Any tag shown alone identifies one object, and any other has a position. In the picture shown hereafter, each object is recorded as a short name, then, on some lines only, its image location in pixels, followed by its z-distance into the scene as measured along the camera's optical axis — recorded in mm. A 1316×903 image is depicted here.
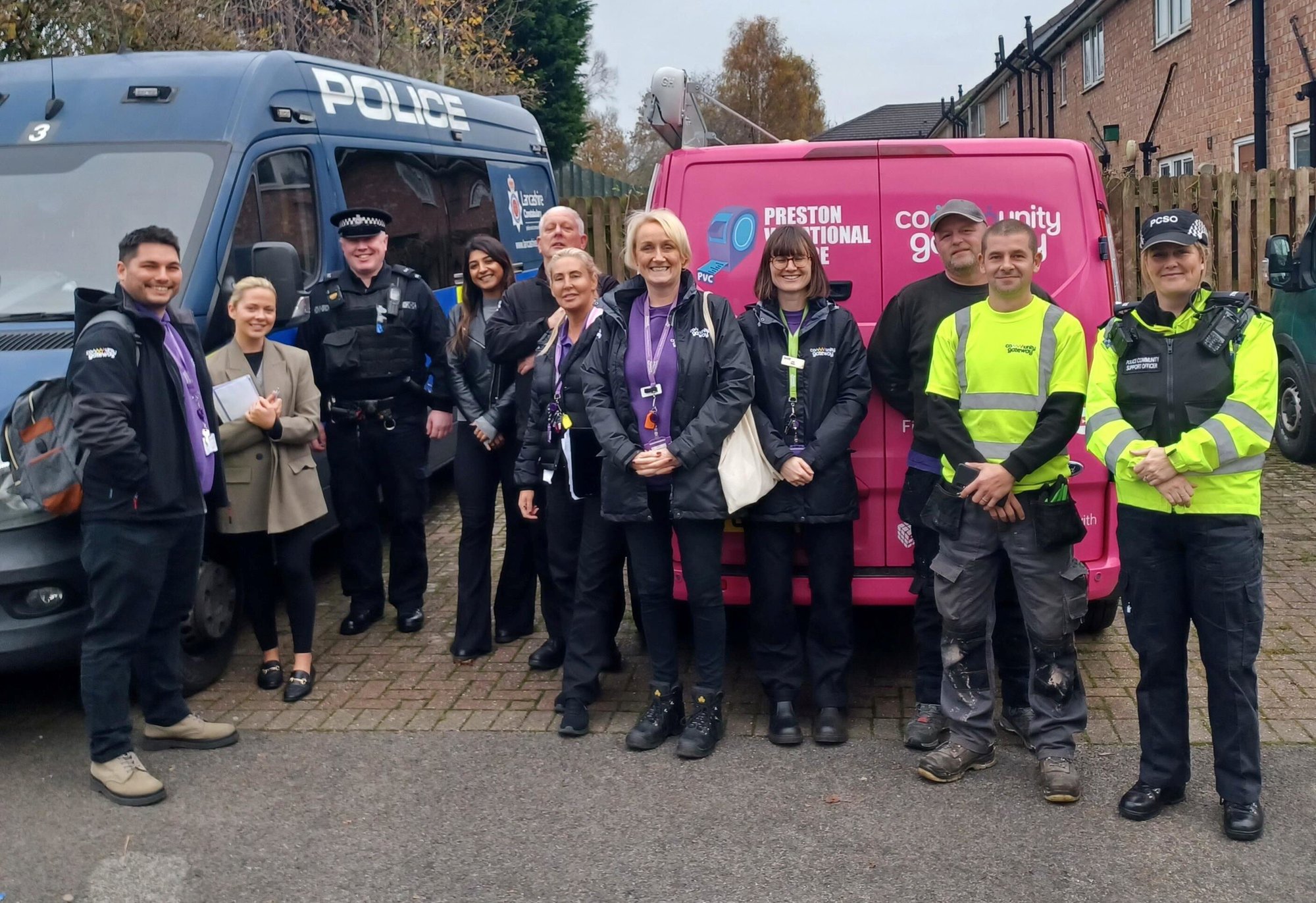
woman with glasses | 4609
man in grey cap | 4512
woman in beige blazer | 5234
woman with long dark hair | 5715
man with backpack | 4270
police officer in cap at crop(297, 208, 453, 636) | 5828
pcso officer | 3711
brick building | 16562
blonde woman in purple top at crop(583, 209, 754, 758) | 4531
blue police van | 4605
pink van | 4801
